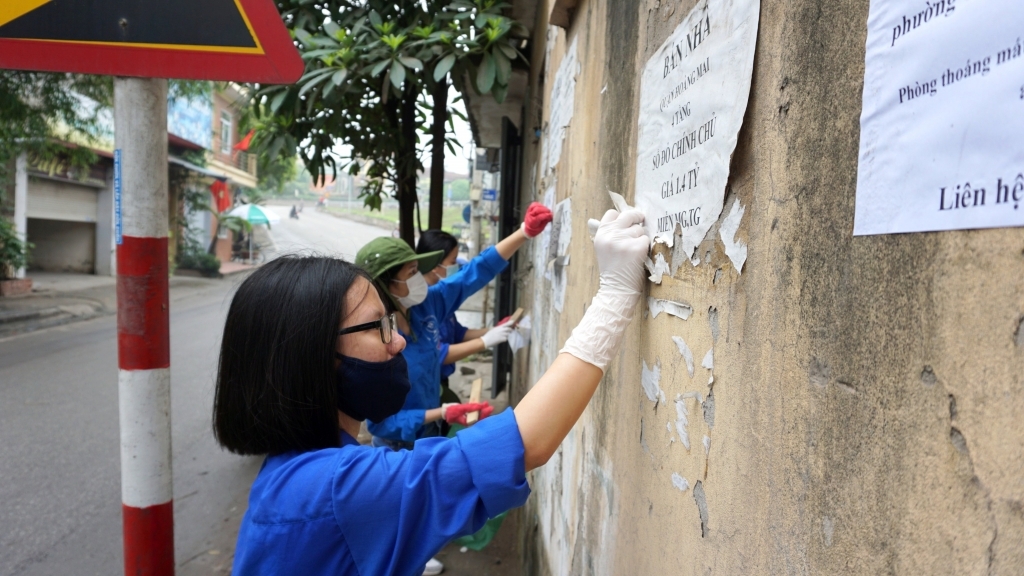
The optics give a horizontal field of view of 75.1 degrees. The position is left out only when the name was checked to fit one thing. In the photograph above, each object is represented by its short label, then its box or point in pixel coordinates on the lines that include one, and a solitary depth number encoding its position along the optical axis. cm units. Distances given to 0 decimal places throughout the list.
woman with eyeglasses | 116
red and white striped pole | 199
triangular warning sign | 188
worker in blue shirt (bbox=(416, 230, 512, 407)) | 375
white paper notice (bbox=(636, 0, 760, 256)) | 91
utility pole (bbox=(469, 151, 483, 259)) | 2018
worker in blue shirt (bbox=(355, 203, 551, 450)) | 291
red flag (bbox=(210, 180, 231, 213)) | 2322
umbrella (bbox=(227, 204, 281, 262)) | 2378
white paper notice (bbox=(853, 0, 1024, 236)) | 47
